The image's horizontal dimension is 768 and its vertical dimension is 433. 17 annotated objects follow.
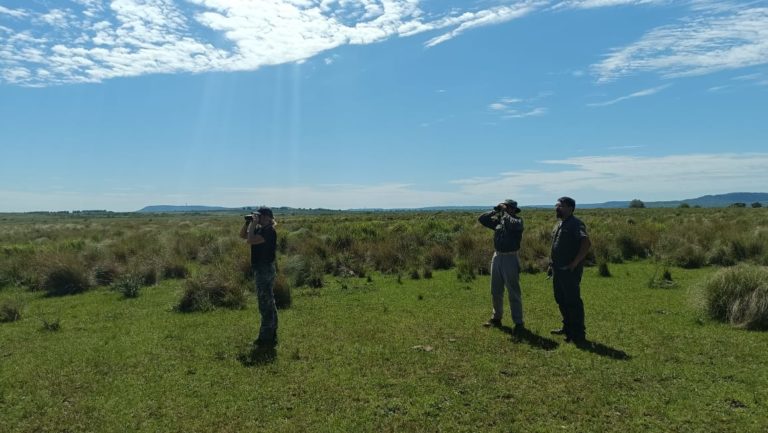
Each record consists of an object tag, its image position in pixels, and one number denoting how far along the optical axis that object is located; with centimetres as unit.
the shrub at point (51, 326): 1050
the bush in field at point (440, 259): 1919
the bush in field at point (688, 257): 1775
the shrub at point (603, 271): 1600
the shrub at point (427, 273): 1687
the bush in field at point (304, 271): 1580
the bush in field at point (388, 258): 1873
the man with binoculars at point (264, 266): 888
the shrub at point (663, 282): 1390
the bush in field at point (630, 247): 2041
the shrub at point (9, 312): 1172
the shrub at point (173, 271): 1781
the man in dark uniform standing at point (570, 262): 854
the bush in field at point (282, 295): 1241
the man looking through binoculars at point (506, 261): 938
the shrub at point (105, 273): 1656
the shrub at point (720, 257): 1761
